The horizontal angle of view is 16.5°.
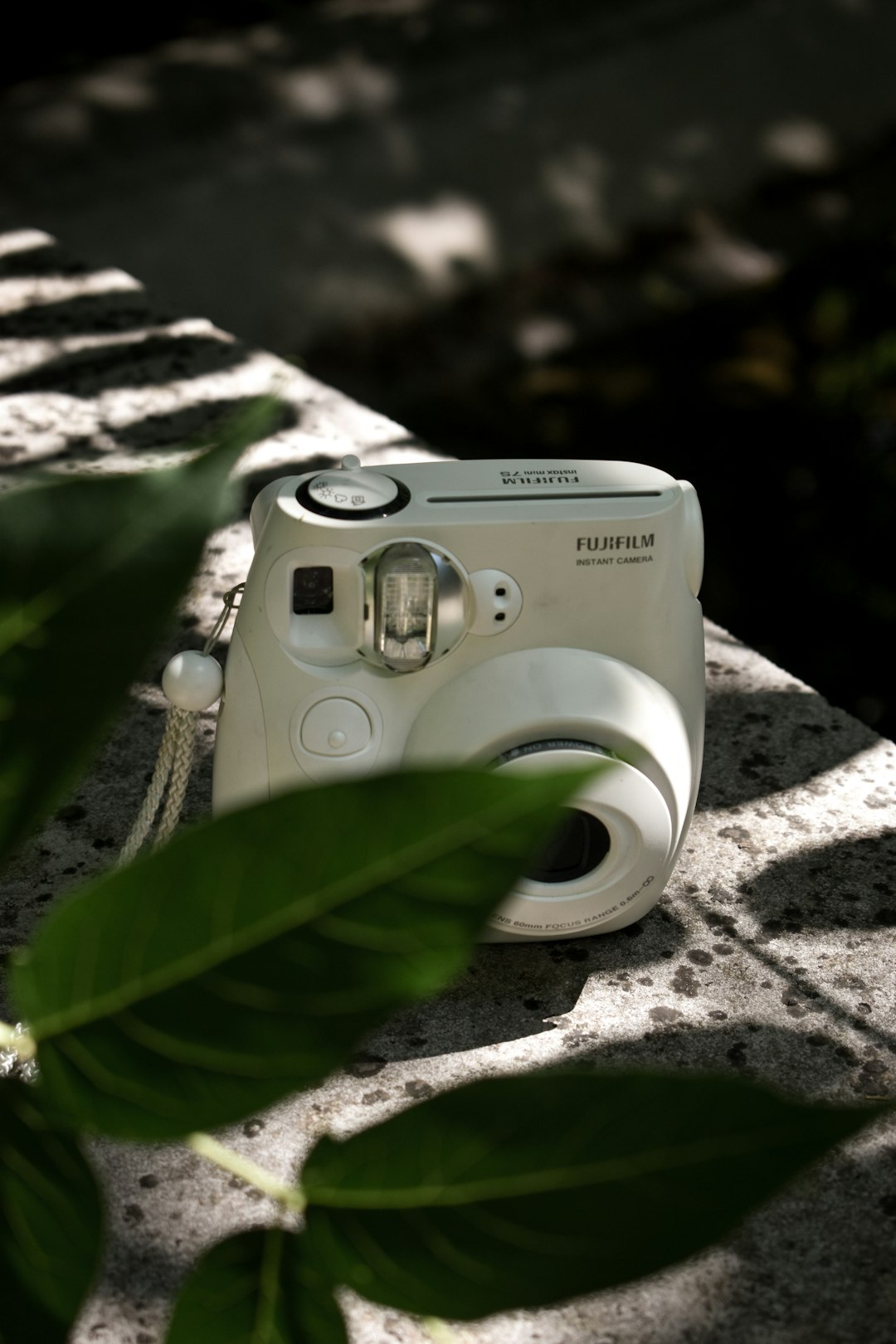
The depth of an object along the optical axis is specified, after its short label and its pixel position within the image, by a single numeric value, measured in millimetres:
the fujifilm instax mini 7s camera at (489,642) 740
